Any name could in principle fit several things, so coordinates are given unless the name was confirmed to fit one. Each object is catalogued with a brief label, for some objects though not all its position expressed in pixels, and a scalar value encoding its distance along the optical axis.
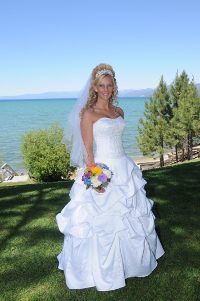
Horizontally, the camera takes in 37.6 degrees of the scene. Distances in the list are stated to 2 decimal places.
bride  4.18
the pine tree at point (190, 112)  30.72
